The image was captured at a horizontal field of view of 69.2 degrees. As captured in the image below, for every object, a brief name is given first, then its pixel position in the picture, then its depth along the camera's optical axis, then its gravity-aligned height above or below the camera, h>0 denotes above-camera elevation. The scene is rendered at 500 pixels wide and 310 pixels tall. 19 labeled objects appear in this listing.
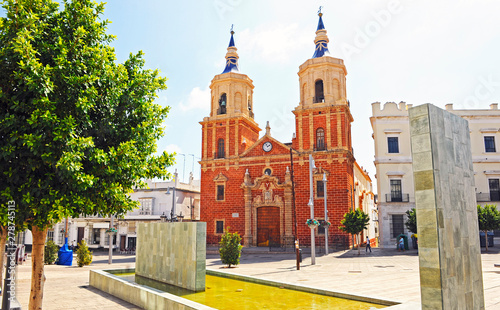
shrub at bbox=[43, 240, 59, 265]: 20.84 -2.34
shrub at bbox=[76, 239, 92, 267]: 20.16 -2.45
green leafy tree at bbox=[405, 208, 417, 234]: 27.90 -0.84
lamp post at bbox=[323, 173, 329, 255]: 27.91 -2.39
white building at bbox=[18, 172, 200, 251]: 41.75 -1.08
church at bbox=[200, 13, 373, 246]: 33.16 +4.73
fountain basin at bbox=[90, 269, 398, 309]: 8.26 -2.19
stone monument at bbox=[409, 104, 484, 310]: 5.86 -0.07
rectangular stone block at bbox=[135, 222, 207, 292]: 10.48 -1.31
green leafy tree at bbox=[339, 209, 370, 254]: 28.56 -0.84
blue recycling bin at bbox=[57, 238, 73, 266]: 21.42 -2.70
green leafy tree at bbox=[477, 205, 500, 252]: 25.20 -0.64
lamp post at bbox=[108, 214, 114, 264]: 22.41 -2.43
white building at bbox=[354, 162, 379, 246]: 40.25 +1.65
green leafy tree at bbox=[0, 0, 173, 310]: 6.09 +1.74
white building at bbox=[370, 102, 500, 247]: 31.94 +4.56
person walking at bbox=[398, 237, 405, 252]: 28.77 -2.66
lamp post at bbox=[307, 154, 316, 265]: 20.67 -2.18
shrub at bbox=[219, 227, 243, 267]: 19.38 -2.05
